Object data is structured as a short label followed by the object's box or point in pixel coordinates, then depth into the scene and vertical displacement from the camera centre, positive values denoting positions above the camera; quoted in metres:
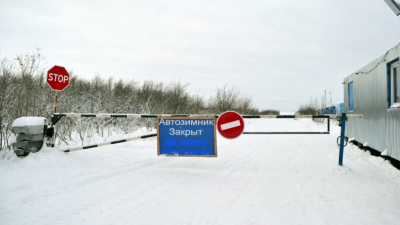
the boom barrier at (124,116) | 6.01 -0.08
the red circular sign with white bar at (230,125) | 5.73 -0.26
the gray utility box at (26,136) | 5.46 -0.48
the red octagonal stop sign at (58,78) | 6.76 +1.00
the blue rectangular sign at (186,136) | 5.97 -0.54
